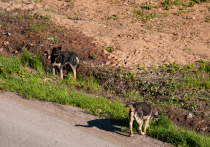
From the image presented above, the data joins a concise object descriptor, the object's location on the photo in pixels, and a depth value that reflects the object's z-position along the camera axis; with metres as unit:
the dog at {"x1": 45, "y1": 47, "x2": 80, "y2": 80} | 18.30
